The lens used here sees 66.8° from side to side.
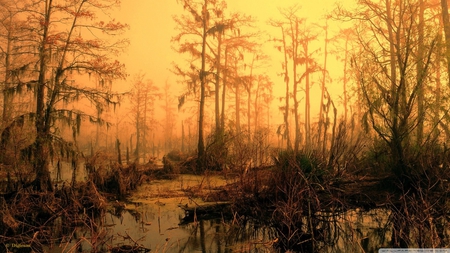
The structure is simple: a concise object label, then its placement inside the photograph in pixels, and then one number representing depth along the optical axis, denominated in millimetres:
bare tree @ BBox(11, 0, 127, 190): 10477
